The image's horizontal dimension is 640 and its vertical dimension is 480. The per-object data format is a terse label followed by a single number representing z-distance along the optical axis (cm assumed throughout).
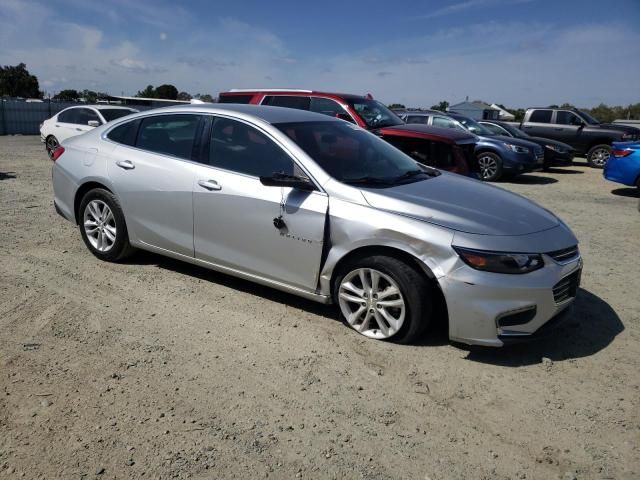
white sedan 1342
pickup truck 1726
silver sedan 358
